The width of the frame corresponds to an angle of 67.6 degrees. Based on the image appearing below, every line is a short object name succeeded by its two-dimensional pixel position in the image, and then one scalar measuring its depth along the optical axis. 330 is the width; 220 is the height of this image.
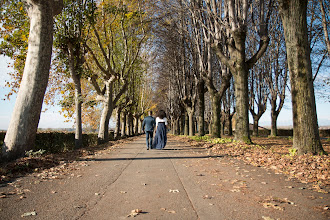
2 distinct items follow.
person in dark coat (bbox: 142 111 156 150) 12.87
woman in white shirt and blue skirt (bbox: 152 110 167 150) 12.76
